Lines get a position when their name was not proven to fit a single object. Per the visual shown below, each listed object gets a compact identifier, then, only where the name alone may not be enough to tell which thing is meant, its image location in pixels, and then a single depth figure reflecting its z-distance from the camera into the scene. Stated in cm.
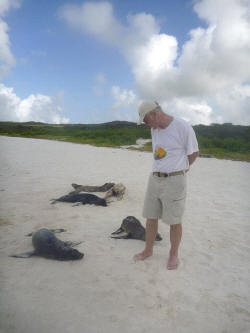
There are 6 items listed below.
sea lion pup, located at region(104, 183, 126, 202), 648
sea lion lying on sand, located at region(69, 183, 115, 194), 704
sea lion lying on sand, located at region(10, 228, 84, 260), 342
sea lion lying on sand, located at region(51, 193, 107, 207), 586
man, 308
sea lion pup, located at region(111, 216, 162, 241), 425
